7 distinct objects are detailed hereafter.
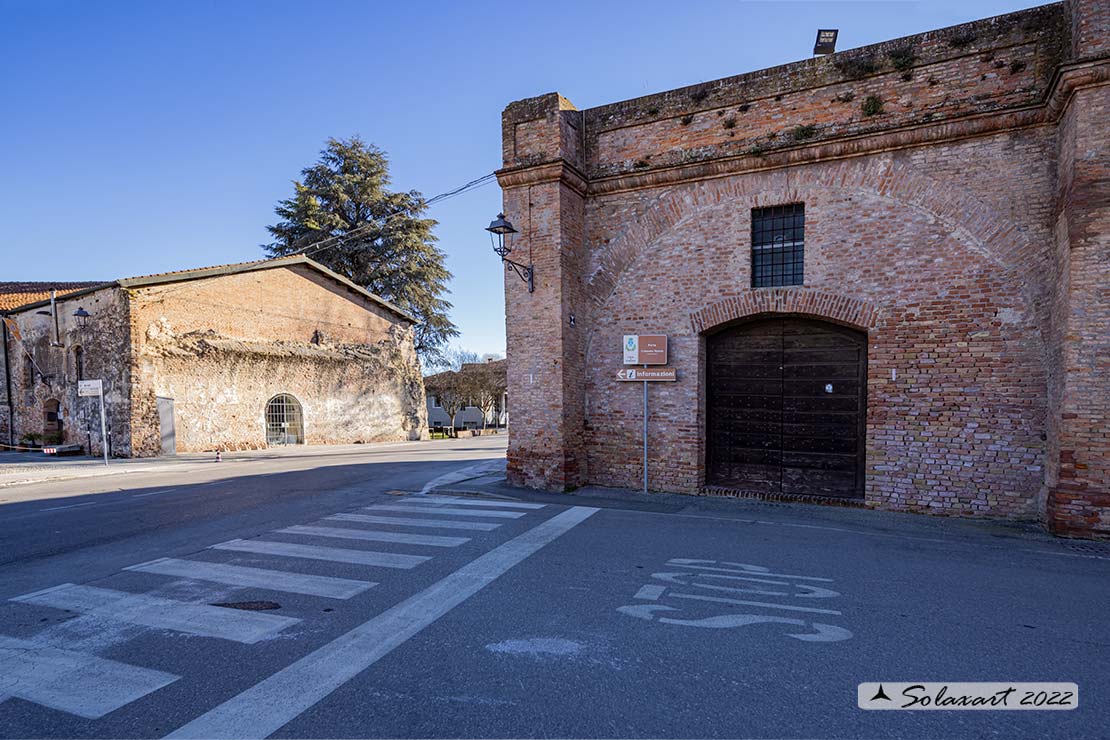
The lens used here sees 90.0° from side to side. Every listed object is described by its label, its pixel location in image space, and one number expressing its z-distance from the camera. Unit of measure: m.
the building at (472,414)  41.08
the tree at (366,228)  31.00
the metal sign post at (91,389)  15.66
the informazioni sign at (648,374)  10.02
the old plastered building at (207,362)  18.38
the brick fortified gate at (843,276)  7.36
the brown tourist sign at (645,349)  10.09
